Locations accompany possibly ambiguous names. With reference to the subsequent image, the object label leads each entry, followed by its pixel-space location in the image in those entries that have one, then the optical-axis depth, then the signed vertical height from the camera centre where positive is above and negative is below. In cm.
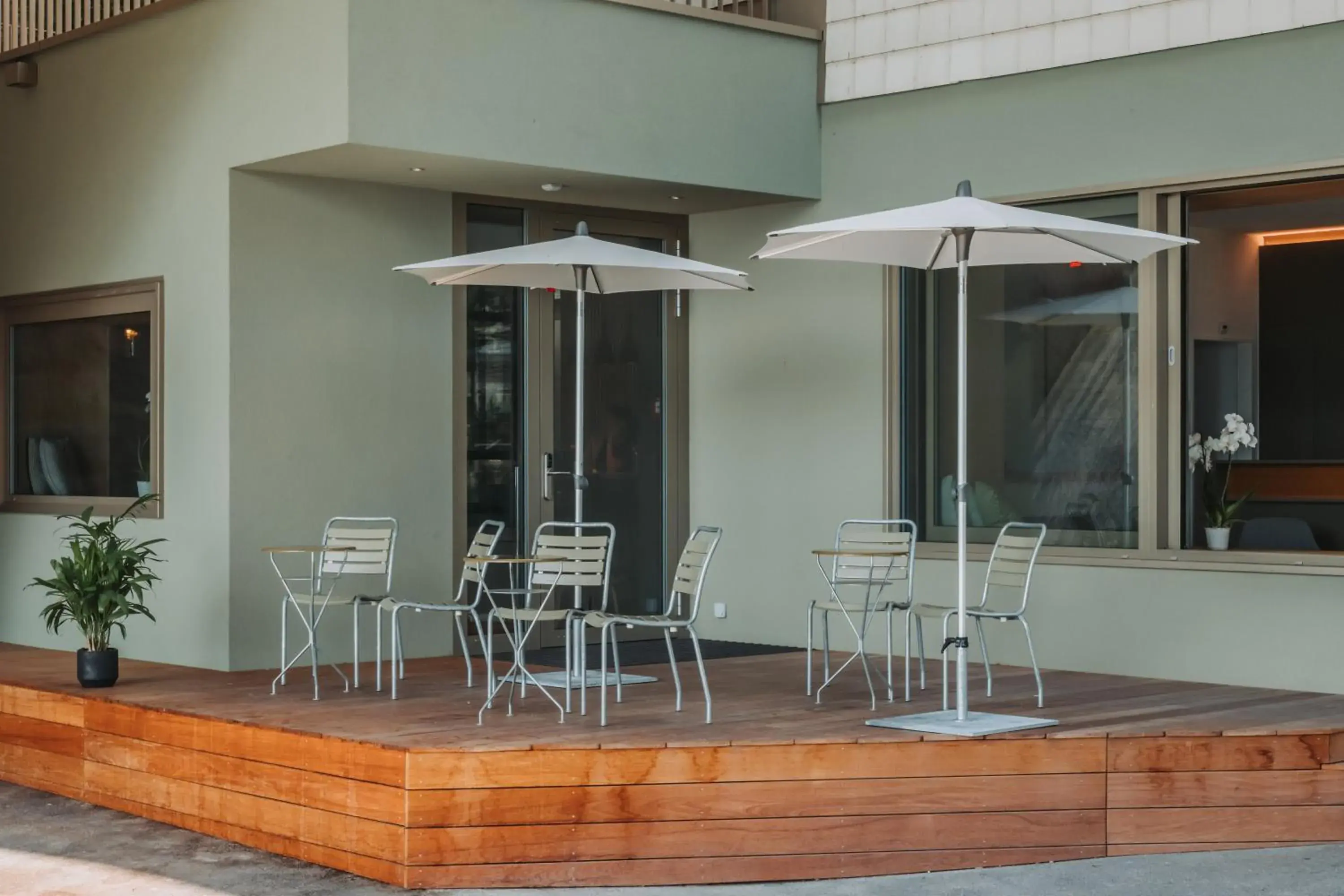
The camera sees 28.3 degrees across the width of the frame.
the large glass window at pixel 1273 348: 1286 +50
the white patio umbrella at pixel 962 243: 970 +73
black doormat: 1365 -120
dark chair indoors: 1253 -51
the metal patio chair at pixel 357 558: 1167 -56
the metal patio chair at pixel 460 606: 1143 -76
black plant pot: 1175 -104
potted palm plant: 1183 -72
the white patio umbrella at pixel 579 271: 1137 +72
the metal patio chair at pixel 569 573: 1054 -57
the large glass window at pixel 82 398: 1393 +19
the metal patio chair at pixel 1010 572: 1099 -61
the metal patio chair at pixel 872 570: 1121 -60
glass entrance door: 1503 +7
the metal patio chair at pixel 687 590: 1023 -64
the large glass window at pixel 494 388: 1454 +24
